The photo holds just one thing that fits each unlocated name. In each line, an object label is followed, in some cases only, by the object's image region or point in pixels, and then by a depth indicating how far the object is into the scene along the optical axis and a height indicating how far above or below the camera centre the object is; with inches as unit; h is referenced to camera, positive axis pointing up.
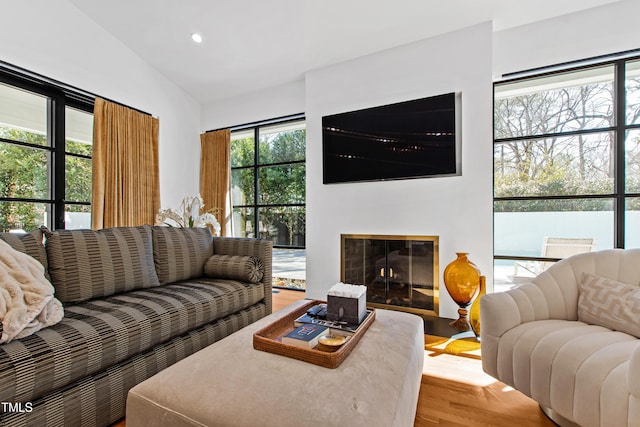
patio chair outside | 98.9 -12.9
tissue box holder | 55.2 -18.7
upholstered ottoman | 31.2 -21.4
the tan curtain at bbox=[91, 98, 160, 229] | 123.0 +20.3
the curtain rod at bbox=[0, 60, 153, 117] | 97.5 +47.6
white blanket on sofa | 44.1 -14.3
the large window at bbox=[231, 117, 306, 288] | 149.1 +12.4
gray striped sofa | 42.5 -20.4
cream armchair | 39.7 -21.3
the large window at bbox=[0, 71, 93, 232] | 101.6 +21.2
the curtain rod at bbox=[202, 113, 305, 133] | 144.9 +47.4
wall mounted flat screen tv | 106.6 +28.4
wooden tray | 40.8 -20.6
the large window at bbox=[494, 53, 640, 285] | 93.7 +16.3
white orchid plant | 117.8 -2.5
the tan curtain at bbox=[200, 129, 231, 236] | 161.3 +22.8
